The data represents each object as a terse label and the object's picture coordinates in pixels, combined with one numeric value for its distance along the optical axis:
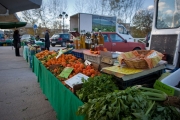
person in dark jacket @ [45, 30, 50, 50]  11.38
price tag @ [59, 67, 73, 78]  2.44
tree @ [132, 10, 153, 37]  18.97
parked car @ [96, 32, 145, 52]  8.29
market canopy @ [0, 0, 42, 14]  5.34
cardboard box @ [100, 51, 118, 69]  2.22
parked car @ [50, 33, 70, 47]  18.33
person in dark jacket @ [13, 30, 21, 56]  10.66
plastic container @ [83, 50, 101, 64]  2.43
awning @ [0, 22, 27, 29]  11.43
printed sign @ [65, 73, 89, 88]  2.03
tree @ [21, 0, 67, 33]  30.89
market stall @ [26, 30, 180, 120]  1.08
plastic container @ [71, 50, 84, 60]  3.48
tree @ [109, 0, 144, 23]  28.12
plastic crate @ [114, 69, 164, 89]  1.71
